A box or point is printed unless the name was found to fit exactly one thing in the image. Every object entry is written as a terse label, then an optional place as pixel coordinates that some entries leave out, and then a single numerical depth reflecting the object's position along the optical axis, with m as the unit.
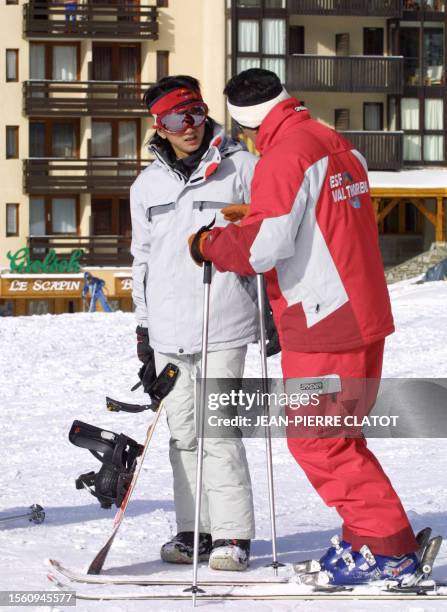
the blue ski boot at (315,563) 6.15
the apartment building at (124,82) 58.62
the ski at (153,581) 6.36
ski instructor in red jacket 6.05
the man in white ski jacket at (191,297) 7.02
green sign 55.02
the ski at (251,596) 5.99
